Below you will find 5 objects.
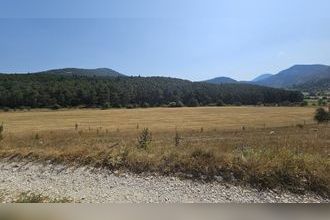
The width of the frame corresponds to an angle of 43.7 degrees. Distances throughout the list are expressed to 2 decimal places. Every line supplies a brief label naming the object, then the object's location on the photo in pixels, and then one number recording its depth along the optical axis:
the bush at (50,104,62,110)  108.81
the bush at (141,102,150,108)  120.25
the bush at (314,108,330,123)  54.16
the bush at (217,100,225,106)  133.38
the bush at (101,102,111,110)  114.22
